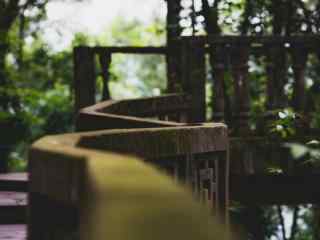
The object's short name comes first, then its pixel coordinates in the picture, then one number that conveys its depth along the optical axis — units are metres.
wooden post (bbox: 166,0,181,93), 9.78
